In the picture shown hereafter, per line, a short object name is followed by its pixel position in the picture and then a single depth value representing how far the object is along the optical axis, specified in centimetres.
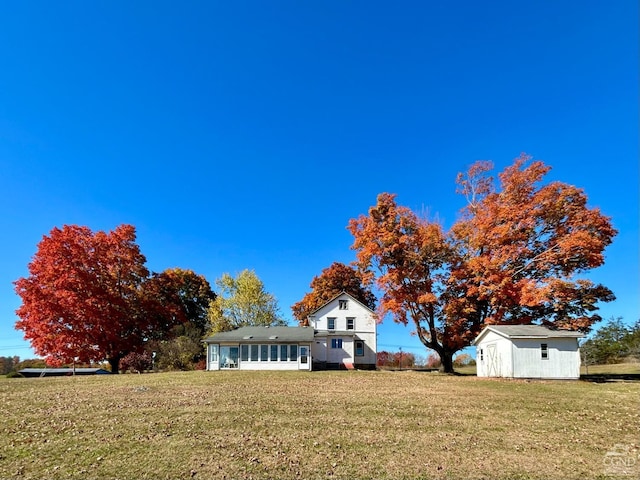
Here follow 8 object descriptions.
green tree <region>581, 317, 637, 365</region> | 4106
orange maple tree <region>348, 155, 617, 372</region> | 2652
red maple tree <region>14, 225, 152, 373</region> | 3189
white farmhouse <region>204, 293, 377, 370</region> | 3422
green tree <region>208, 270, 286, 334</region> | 4419
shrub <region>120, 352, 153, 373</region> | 3534
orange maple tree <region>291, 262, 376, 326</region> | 4781
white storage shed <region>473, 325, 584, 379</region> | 2447
